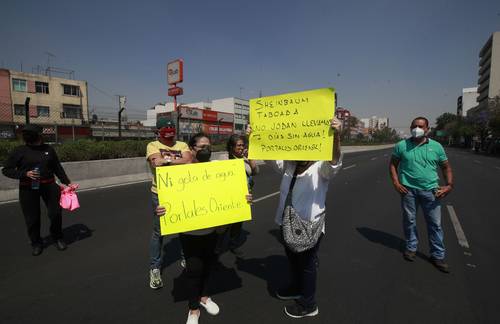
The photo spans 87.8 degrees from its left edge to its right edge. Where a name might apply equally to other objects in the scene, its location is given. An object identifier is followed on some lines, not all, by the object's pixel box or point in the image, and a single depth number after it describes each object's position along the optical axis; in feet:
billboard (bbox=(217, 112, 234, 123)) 211.41
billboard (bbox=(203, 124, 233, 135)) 182.96
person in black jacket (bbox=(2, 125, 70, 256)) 11.64
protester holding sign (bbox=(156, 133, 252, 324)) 7.41
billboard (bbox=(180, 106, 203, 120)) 179.56
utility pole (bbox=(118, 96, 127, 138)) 39.21
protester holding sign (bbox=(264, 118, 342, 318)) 7.30
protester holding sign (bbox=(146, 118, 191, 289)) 8.96
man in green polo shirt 10.89
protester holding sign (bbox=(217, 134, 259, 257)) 11.27
